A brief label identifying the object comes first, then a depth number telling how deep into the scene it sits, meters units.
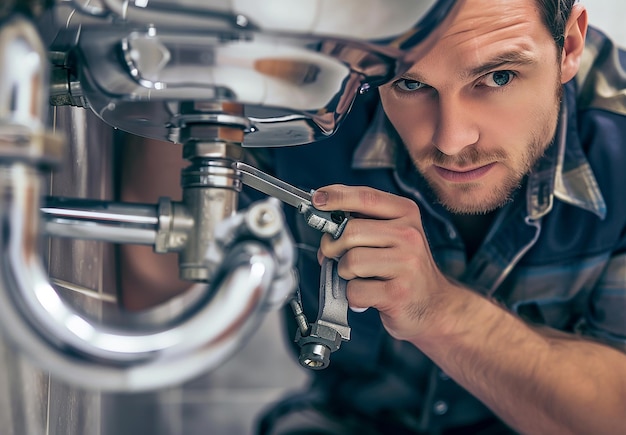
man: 0.62
